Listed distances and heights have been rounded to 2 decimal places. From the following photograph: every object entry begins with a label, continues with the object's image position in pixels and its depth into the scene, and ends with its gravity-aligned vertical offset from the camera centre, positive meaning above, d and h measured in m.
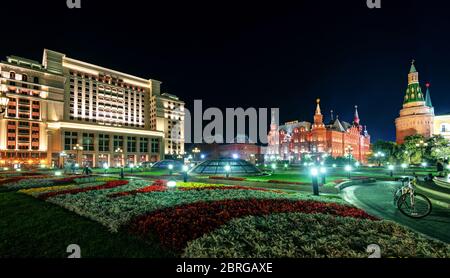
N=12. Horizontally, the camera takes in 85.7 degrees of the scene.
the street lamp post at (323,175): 15.94 -1.93
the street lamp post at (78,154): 74.26 -1.72
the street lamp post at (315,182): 13.26 -2.00
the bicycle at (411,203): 8.90 -2.25
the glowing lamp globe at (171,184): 13.31 -2.04
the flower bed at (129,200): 7.25 -2.01
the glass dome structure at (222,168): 24.92 -2.18
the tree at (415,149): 52.69 -0.85
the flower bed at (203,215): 5.57 -1.93
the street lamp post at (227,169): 23.70 -2.21
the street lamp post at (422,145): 52.22 +0.01
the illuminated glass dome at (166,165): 42.07 -3.05
